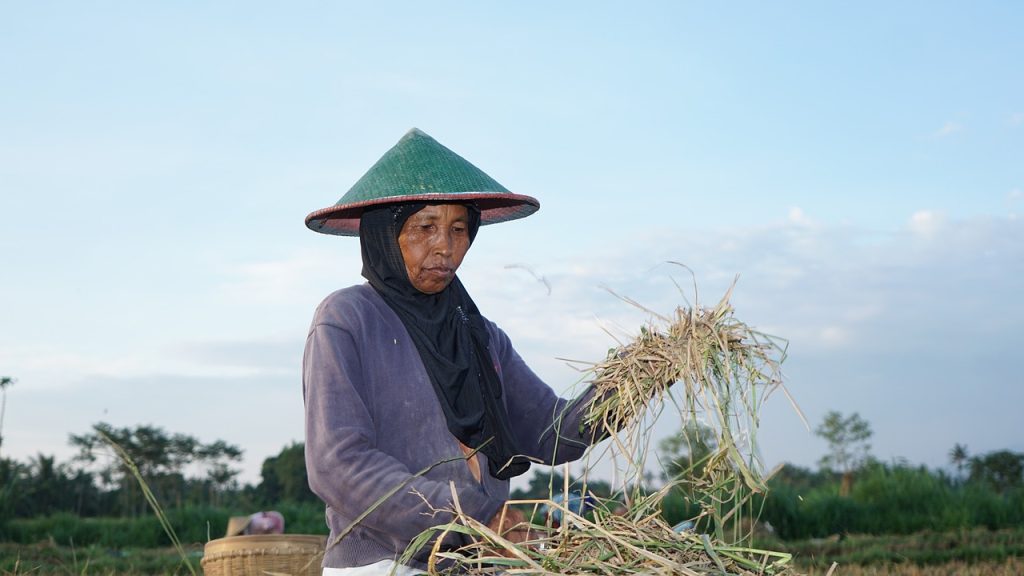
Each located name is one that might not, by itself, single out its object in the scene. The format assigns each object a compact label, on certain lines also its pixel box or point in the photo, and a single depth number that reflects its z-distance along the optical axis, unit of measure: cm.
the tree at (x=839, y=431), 2246
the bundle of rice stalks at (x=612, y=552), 255
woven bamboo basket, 482
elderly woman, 322
